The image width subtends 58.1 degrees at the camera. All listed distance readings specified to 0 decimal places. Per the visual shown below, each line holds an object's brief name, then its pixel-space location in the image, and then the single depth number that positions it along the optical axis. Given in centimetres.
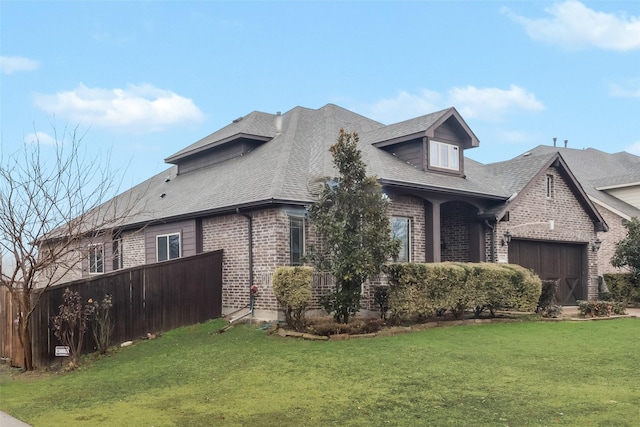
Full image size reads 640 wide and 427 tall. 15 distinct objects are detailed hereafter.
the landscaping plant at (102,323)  1199
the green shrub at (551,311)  1540
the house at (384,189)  1519
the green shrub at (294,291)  1244
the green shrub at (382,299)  1350
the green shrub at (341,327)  1202
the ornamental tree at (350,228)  1249
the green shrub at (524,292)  1500
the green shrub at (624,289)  1995
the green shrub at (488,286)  1434
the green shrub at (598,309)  1578
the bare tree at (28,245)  1074
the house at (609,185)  2486
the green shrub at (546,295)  1586
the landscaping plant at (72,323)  1127
